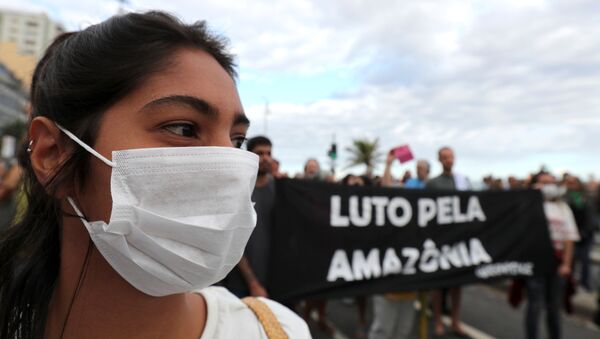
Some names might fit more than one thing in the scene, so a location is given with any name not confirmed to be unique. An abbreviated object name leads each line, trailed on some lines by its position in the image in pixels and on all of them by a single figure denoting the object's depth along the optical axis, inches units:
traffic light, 591.5
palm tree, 1699.1
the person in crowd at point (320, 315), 193.2
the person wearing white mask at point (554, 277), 162.2
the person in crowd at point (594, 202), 144.4
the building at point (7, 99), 2036.2
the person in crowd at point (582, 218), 246.5
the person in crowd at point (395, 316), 152.8
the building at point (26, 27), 3437.5
